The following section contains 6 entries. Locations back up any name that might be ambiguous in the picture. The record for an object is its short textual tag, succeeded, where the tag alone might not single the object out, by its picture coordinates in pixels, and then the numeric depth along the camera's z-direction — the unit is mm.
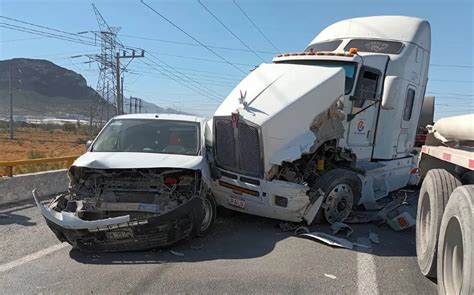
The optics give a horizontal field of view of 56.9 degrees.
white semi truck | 6527
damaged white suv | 5312
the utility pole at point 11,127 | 44000
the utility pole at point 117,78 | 38044
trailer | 3365
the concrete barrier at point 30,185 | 8062
